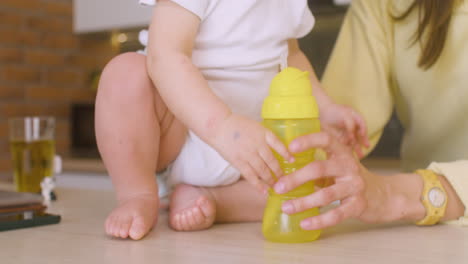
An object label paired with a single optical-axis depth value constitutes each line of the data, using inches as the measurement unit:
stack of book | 44.6
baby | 42.1
